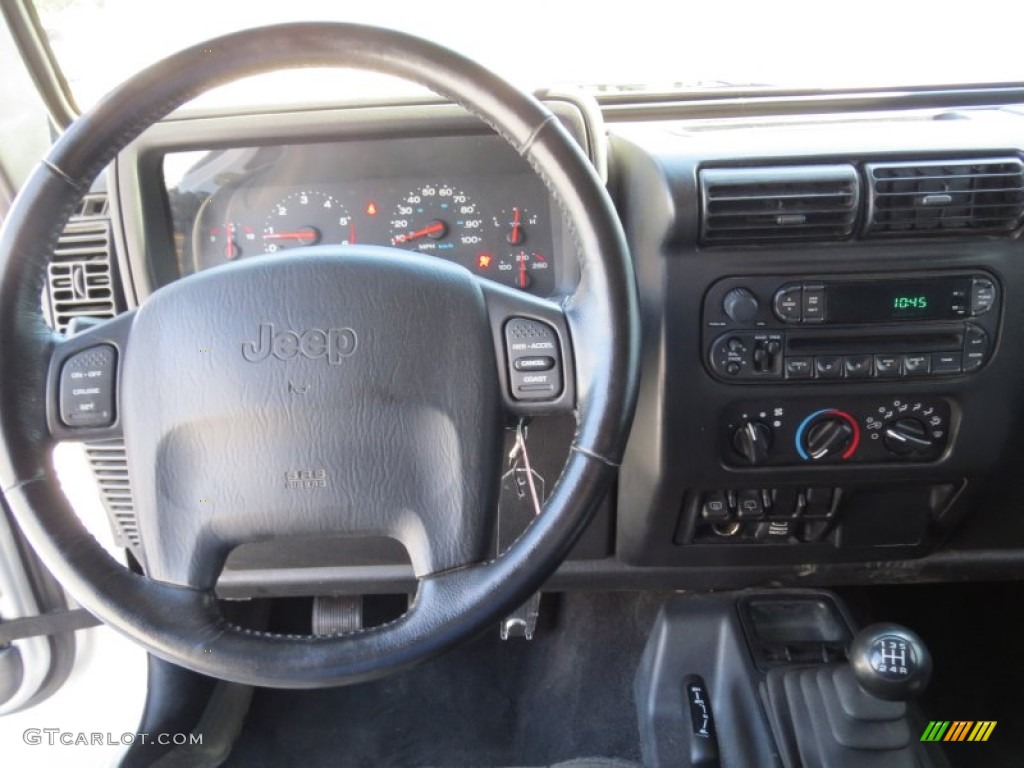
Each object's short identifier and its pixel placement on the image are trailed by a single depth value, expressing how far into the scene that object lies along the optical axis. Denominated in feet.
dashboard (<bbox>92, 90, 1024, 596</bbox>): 4.01
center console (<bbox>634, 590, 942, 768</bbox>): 4.25
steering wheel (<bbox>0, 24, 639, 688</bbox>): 3.05
